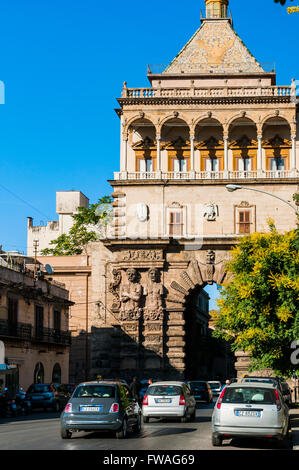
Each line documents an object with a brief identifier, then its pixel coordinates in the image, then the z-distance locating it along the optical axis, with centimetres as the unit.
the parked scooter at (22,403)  3441
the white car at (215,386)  5138
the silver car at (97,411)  1964
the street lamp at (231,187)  3023
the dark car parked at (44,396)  3662
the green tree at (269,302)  2862
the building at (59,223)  8725
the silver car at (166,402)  2639
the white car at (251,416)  1798
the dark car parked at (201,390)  4278
